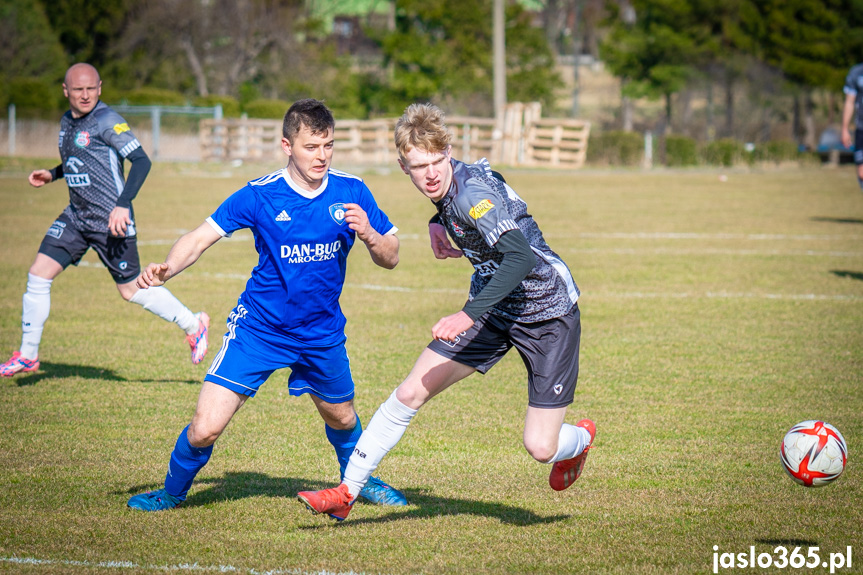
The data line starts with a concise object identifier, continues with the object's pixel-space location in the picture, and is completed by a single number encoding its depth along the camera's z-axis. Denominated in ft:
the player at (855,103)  94.53
